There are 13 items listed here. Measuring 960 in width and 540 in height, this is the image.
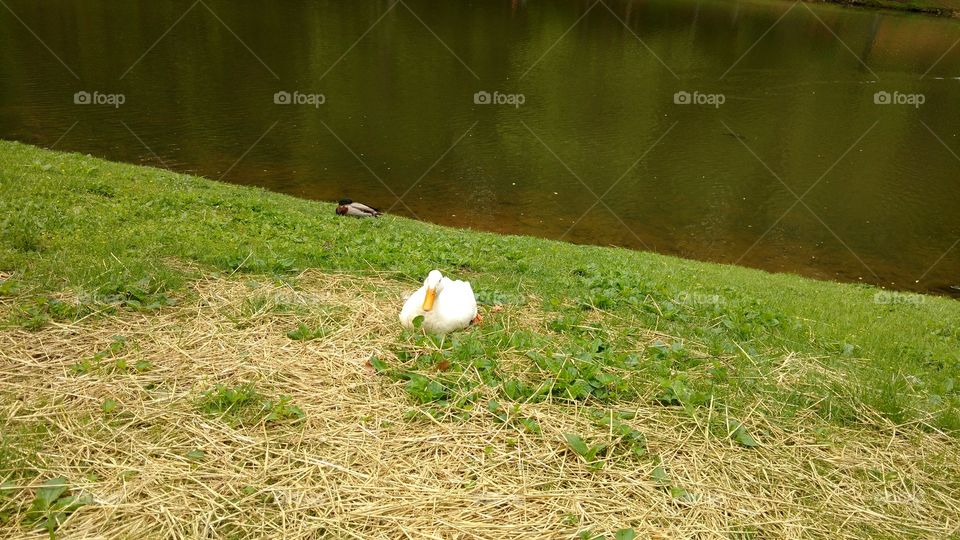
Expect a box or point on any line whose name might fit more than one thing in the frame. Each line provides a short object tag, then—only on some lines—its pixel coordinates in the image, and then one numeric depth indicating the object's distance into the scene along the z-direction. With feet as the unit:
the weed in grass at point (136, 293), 14.58
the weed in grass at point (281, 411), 11.27
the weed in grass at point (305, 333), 14.02
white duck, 14.46
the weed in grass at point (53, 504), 8.84
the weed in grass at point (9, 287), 14.21
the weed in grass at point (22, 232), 17.74
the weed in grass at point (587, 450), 10.77
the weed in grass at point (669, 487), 10.29
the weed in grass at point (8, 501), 8.84
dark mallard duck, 37.47
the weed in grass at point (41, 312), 13.29
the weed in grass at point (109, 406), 10.93
